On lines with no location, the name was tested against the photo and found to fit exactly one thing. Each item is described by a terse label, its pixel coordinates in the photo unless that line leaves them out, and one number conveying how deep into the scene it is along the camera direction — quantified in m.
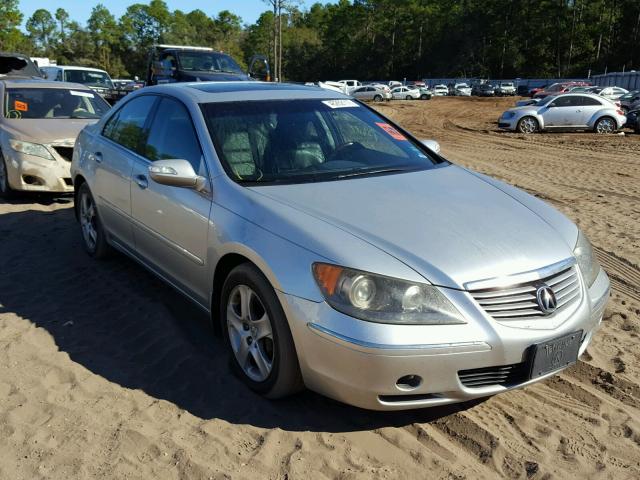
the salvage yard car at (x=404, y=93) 56.22
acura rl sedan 2.81
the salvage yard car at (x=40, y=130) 7.80
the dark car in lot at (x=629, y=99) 27.48
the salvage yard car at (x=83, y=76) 20.44
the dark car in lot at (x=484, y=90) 62.44
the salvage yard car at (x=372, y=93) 52.53
